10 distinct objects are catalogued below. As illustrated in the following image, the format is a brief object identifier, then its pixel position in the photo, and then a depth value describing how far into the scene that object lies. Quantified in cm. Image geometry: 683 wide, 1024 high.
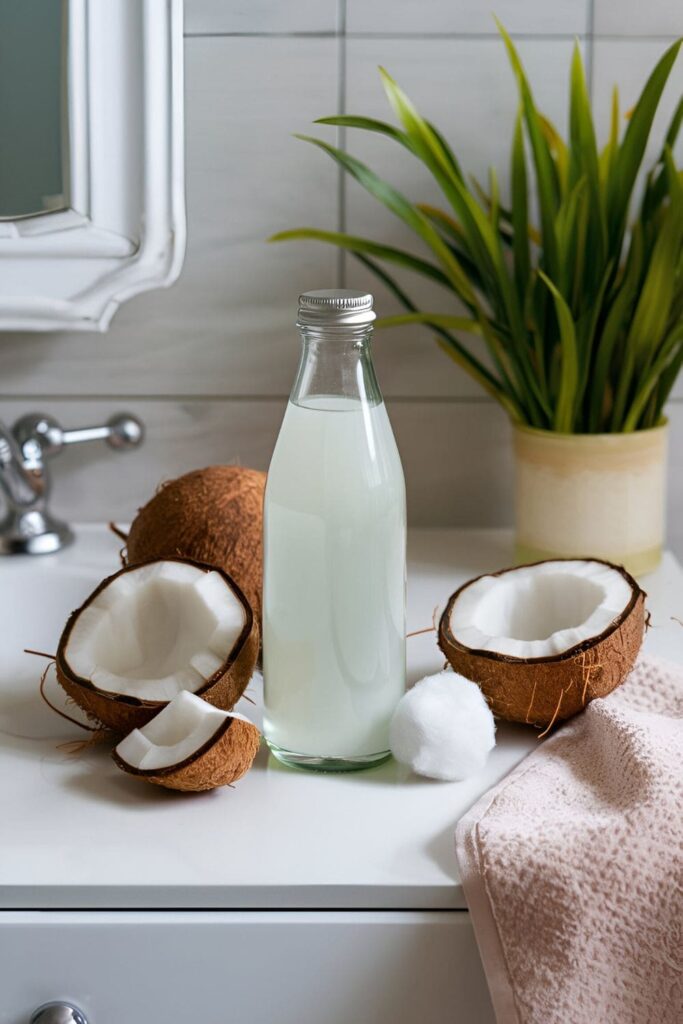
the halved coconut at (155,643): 110
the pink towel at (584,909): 100
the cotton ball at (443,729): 109
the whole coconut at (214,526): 122
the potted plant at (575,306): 131
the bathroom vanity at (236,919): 102
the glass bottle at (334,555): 106
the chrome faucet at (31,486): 144
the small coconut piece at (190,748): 105
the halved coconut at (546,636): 111
